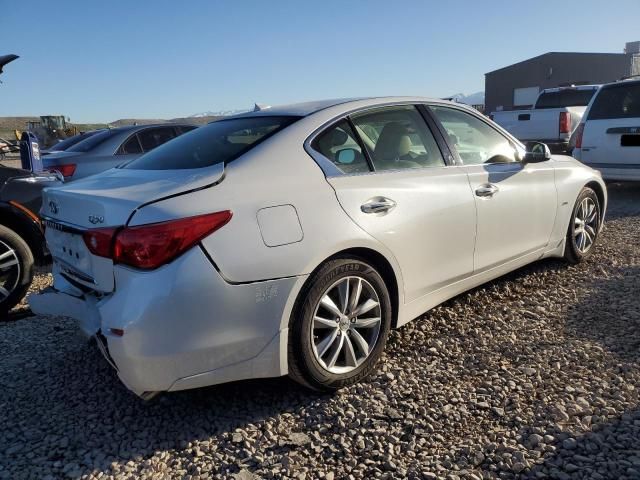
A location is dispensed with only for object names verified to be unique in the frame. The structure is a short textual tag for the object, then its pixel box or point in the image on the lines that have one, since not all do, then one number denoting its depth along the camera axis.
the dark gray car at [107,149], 7.07
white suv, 7.65
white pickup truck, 10.13
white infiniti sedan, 2.33
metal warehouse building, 42.66
